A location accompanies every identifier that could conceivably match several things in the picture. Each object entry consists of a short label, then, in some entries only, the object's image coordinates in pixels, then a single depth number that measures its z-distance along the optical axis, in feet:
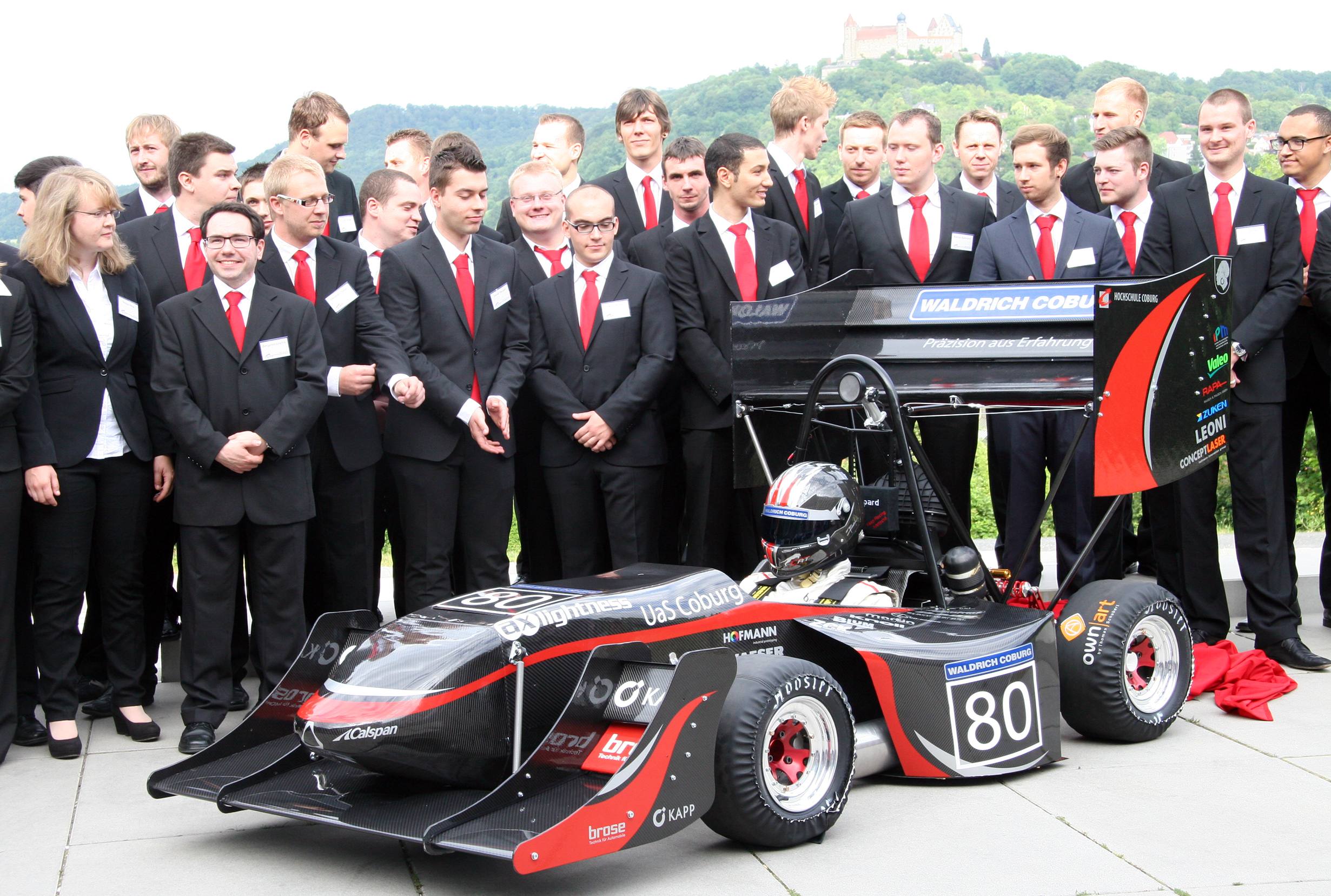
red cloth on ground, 20.36
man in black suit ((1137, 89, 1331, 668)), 23.16
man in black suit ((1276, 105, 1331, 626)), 24.25
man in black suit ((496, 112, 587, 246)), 29.91
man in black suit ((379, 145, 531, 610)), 22.16
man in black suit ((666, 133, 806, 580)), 23.66
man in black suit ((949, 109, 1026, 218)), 28.48
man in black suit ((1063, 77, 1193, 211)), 28.02
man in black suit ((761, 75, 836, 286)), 26.68
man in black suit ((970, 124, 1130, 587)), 24.22
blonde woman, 19.54
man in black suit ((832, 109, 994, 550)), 25.26
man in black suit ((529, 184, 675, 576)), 23.25
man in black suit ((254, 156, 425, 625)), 21.70
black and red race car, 13.26
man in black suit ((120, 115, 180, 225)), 25.41
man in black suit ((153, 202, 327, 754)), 19.69
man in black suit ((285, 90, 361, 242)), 26.61
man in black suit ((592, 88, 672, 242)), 27.78
